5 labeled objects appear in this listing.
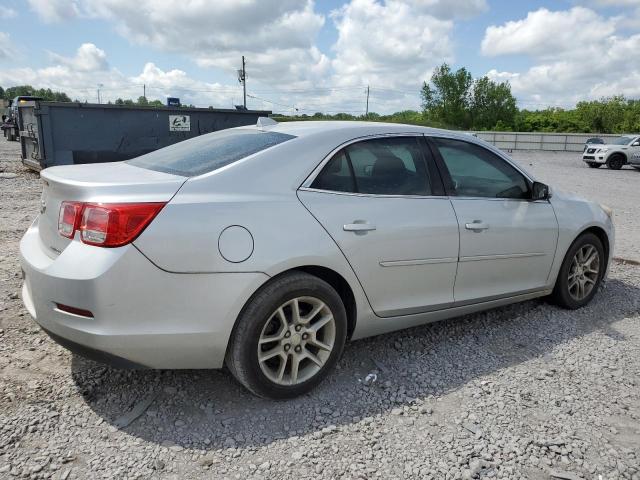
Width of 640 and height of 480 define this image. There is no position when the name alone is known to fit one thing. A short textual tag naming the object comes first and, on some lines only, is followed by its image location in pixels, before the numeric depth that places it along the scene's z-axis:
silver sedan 2.51
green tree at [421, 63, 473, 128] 76.62
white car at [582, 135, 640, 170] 24.06
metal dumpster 10.42
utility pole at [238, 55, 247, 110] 51.97
